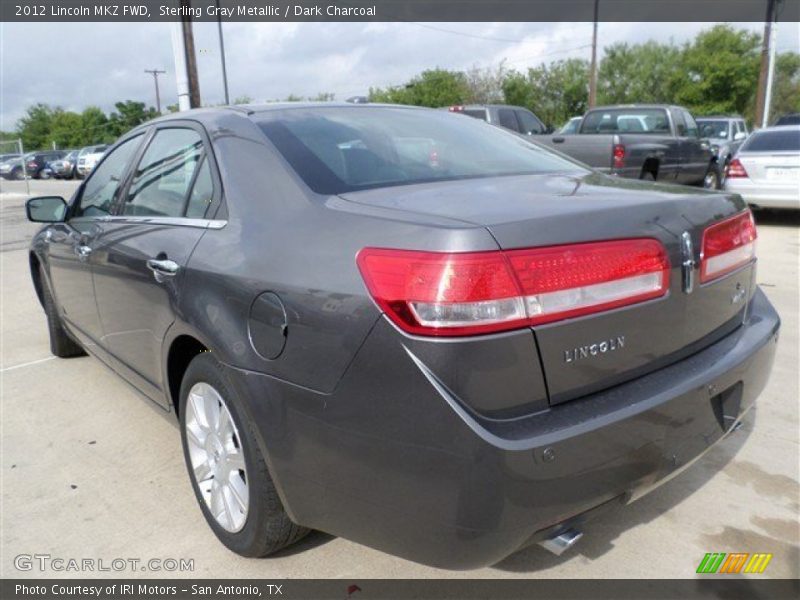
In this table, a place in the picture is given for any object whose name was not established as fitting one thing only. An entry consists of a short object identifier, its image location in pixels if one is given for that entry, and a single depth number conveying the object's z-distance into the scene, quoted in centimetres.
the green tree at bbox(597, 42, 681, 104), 4750
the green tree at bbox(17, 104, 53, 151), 7119
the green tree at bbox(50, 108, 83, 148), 6638
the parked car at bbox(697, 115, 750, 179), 1744
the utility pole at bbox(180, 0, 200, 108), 1237
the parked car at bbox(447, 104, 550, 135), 1264
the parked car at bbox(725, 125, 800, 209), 961
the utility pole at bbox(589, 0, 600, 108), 2814
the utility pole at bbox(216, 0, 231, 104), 2662
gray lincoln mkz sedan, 169
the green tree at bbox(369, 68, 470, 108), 4837
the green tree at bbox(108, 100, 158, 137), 6375
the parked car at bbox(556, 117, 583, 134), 1399
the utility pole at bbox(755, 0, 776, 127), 2445
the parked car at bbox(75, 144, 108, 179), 3043
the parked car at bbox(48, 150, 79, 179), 3391
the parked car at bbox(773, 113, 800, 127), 2073
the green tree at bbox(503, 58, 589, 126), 4581
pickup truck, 927
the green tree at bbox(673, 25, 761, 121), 4125
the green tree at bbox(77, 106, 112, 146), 6431
